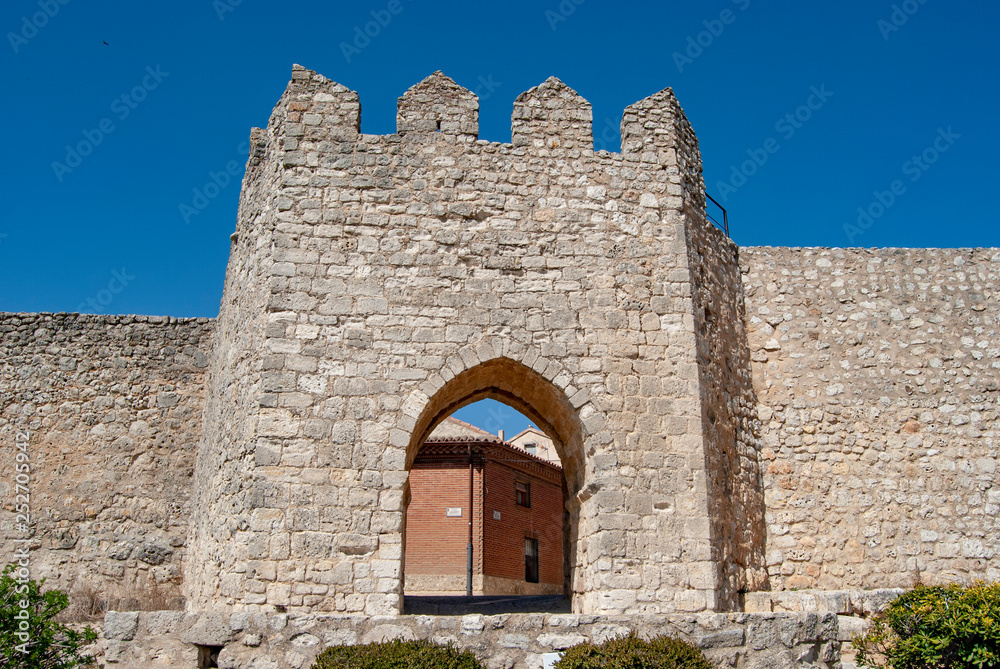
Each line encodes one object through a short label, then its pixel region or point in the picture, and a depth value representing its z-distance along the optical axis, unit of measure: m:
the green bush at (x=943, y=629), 6.37
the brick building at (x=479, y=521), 21.14
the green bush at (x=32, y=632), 6.42
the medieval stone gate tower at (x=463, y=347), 7.94
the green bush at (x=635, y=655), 6.32
